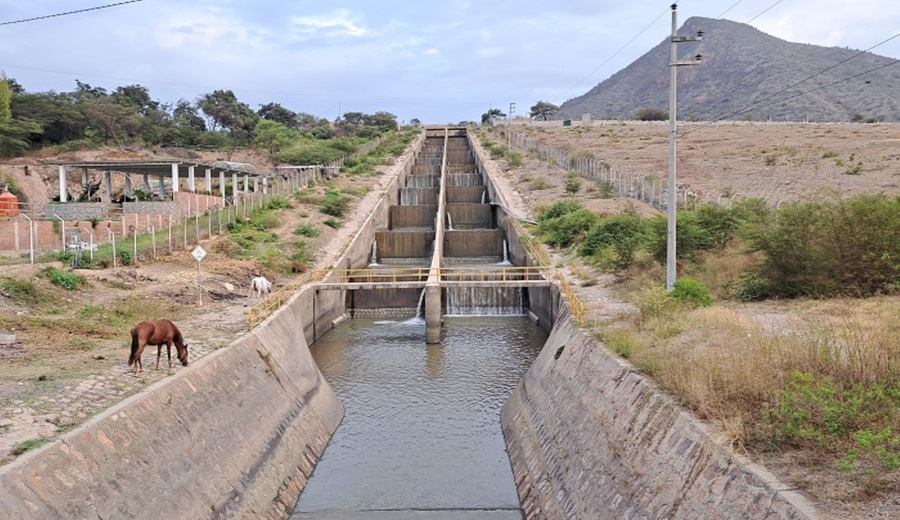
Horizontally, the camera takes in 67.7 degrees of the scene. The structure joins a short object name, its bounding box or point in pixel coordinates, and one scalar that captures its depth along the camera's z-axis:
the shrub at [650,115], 133.38
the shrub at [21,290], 18.36
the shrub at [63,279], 20.44
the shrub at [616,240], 26.36
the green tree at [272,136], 87.25
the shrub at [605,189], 47.85
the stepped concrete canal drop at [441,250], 29.89
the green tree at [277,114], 120.75
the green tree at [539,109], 185.69
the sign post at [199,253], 22.17
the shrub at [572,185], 49.68
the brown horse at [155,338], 12.88
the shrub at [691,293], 16.64
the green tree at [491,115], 142.38
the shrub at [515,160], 66.64
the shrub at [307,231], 39.16
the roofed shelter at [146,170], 36.12
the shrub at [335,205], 45.88
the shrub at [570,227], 36.03
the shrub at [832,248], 15.72
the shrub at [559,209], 41.41
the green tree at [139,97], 104.60
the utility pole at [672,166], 17.48
